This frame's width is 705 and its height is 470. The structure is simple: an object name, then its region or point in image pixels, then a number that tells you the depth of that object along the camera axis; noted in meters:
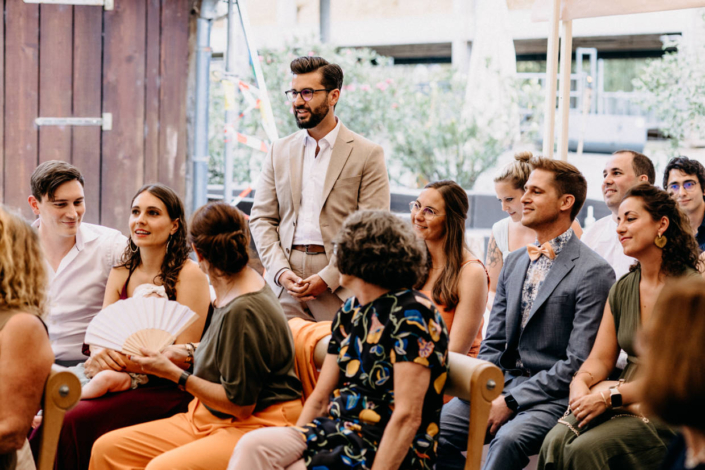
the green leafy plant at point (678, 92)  8.68
